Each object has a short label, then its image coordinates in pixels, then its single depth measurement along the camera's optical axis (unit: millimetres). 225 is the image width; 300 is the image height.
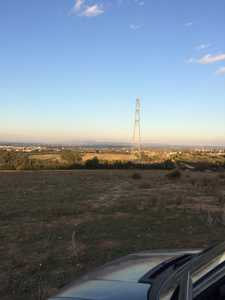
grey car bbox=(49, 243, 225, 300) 1217
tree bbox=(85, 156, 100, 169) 32433
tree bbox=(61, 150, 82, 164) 37812
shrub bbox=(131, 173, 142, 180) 19780
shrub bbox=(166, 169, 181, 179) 19611
